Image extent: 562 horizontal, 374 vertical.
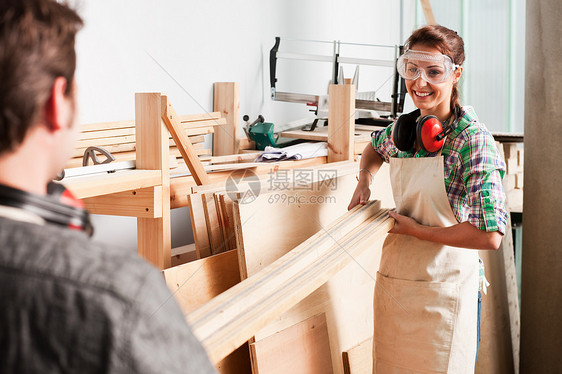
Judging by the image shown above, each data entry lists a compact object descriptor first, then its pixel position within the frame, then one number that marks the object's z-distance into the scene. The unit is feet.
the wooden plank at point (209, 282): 8.05
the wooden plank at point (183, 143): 8.17
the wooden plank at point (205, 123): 10.45
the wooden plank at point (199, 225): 8.54
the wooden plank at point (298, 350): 8.43
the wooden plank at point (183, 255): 9.57
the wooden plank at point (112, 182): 7.10
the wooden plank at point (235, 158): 9.96
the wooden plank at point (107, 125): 9.15
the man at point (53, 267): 2.57
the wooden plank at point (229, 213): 8.64
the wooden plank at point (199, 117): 10.47
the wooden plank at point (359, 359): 9.82
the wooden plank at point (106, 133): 9.07
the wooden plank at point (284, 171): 8.57
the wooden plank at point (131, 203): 8.28
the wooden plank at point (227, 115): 12.03
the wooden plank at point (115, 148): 9.01
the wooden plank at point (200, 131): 10.49
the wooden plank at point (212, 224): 8.59
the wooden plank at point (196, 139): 10.73
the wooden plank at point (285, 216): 8.40
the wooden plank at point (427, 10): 16.32
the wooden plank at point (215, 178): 8.68
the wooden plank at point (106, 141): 8.95
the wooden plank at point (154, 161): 8.22
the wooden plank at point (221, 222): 8.68
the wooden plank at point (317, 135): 11.75
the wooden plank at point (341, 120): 10.91
